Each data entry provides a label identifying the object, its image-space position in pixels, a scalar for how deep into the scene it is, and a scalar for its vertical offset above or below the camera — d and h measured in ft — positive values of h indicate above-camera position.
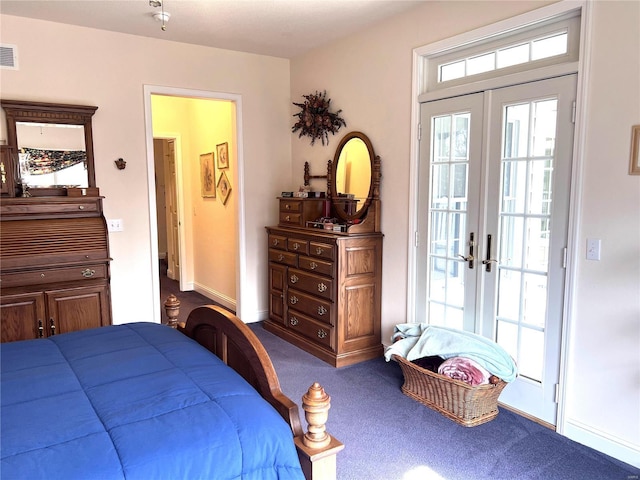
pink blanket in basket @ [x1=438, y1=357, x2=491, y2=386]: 9.11 -3.62
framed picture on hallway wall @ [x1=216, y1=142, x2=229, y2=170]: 16.98 +1.24
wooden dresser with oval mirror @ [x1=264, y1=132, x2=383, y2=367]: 12.08 -2.04
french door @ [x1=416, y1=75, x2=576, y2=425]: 8.83 -0.65
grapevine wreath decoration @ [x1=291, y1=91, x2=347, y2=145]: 13.98 +2.15
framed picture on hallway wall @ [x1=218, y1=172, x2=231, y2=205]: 17.21 +0.05
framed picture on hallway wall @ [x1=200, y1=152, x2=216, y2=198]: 18.38 +0.51
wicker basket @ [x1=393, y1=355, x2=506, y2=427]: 9.07 -4.18
